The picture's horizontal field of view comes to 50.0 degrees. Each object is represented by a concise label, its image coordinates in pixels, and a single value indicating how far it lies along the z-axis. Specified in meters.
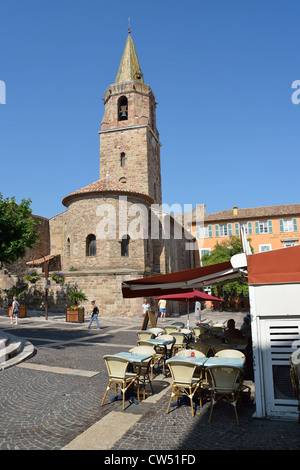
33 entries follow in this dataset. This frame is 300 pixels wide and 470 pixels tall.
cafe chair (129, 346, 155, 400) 6.56
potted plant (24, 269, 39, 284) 23.87
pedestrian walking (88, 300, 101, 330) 16.78
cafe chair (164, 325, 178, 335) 11.07
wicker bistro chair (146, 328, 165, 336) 10.05
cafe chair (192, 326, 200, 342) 11.35
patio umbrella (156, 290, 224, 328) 12.23
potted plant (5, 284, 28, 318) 24.56
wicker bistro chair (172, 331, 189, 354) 9.50
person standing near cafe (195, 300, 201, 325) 19.48
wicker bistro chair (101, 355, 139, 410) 5.84
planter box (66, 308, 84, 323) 19.52
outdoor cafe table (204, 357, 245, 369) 5.41
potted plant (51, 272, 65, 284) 23.70
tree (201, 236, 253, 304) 33.53
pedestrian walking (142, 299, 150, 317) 18.71
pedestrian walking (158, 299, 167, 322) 22.88
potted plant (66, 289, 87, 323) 19.53
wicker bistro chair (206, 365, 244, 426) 5.19
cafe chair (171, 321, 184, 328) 12.50
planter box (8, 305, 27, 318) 21.53
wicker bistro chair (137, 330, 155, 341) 9.55
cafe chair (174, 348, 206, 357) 6.25
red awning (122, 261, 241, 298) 5.93
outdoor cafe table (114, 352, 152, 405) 5.95
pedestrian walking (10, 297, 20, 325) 17.23
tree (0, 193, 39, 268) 18.30
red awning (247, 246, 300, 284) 5.27
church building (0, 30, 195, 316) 23.91
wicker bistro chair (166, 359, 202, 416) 5.46
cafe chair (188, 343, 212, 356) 7.26
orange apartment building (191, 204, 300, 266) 38.91
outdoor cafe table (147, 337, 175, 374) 7.79
